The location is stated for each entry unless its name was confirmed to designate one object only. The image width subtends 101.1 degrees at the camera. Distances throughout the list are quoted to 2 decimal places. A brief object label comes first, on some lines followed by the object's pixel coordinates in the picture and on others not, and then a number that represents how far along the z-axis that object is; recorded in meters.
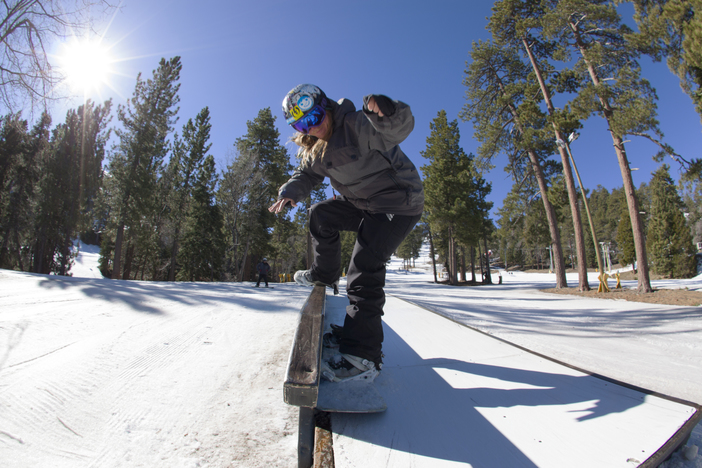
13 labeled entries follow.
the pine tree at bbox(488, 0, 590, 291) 9.42
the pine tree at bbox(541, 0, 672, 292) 7.55
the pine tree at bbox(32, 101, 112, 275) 16.45
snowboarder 1.25
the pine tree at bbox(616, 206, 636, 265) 27.25
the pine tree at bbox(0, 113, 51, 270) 15.75
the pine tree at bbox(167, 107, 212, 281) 21.64
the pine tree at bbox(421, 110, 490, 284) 18.11
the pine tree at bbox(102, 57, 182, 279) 16.39
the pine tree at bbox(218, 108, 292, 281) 19.53
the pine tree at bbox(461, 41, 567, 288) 10.84
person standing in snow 10.51
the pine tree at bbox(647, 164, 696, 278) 21.52
